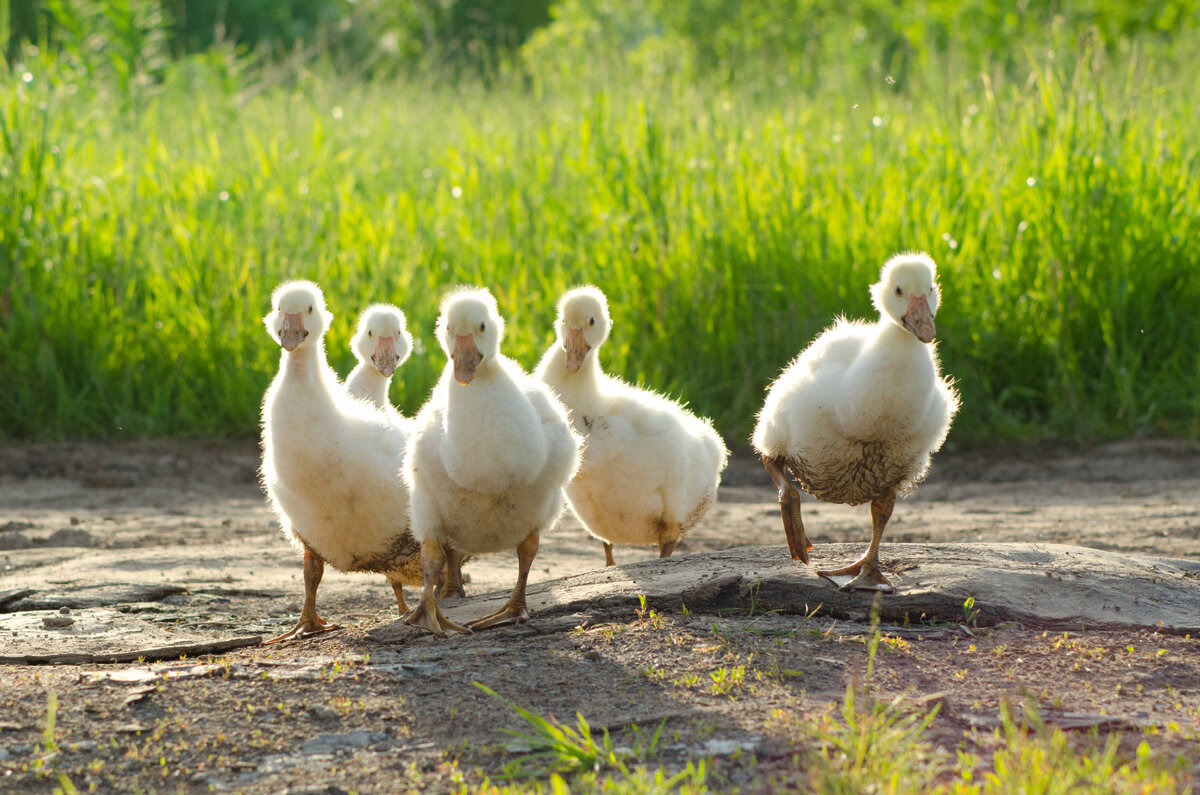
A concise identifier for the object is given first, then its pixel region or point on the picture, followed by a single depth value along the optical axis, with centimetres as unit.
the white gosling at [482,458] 886
